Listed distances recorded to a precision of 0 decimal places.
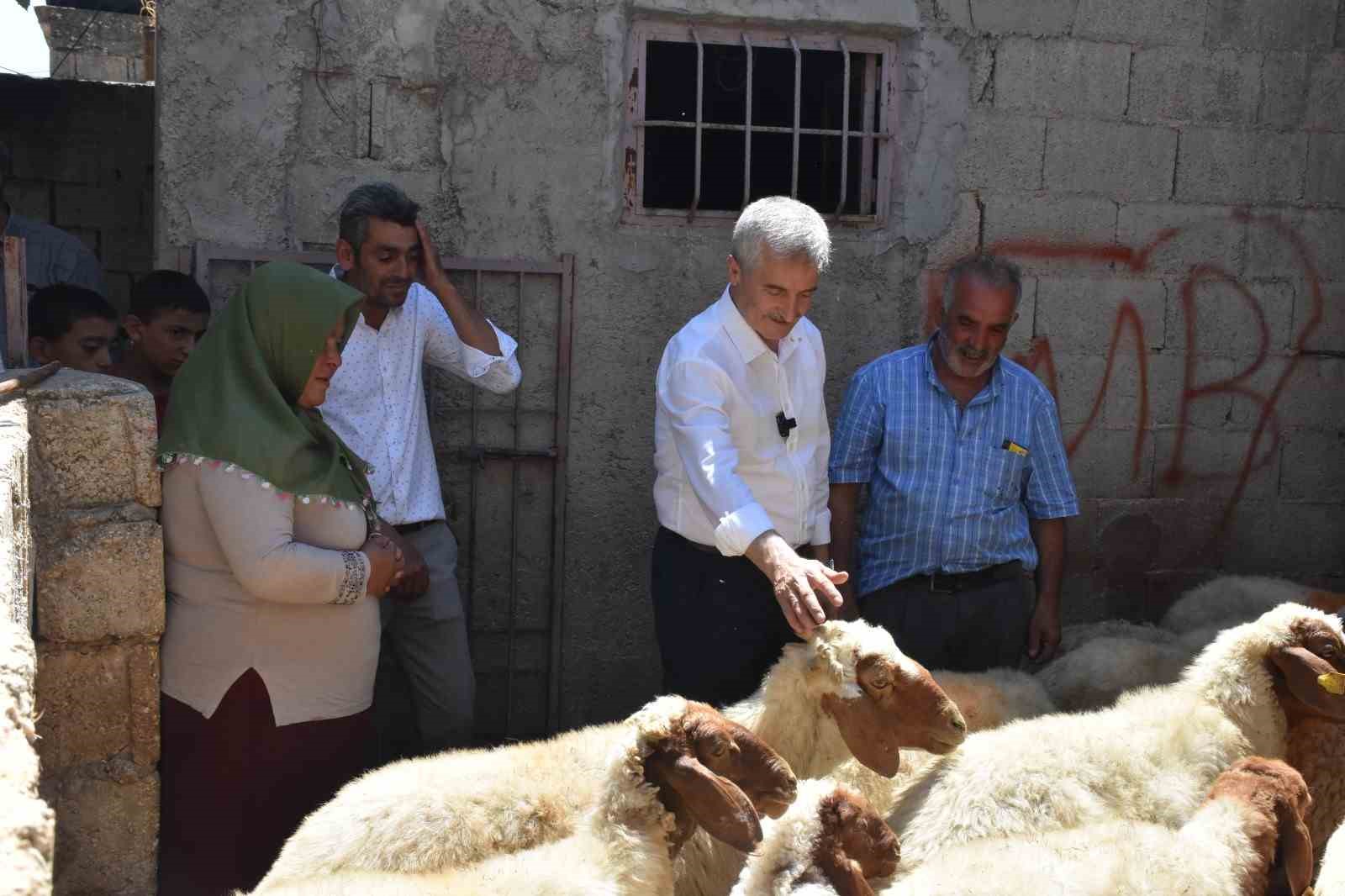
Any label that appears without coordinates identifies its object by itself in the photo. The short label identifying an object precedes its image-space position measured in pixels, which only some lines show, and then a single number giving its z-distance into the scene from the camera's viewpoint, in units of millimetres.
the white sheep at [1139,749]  3412
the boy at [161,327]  4418
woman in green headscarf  3619
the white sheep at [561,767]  3082
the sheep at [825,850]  2900
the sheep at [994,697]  4113
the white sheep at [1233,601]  5250
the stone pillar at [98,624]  3498
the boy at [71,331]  4645
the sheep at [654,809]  2941
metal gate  5188
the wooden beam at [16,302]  3906
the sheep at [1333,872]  2988
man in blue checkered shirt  4605
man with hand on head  4418
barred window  5379
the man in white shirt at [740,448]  3959
